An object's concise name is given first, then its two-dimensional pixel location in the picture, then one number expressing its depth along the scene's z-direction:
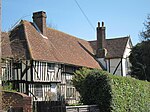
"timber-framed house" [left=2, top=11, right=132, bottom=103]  26.52
